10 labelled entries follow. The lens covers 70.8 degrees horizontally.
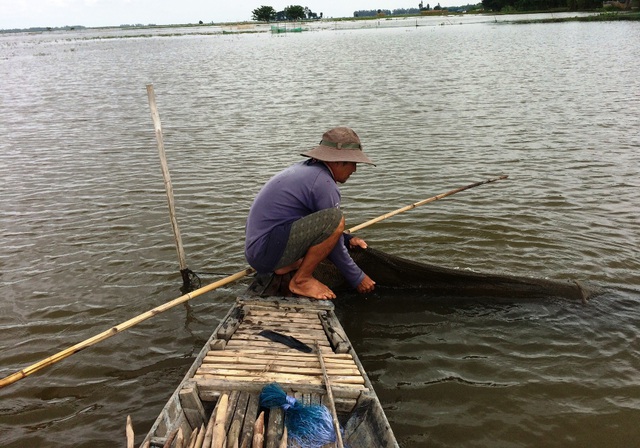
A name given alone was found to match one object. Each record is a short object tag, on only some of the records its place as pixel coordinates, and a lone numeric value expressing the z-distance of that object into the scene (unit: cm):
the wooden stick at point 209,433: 268
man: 419
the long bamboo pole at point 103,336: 321
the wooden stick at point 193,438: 269
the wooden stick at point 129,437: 259
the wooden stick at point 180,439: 266
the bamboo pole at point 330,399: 260
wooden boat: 281
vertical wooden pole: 546
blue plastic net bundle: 281
